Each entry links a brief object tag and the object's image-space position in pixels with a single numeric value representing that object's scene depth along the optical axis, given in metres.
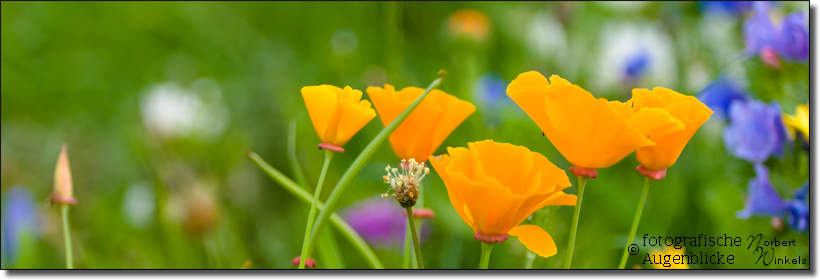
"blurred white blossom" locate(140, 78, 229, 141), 1.73
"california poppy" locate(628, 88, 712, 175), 1.06
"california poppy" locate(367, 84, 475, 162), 1.10
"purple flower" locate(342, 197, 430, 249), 1.54
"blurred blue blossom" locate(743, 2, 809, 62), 1.26
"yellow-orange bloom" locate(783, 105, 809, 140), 1.20
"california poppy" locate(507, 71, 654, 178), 1.06
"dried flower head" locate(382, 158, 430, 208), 1.06
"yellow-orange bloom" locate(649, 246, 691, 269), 1.17
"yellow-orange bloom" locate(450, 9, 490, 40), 2.09
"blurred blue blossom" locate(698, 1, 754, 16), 1.78
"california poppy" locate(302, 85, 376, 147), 1.08
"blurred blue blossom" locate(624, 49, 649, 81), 2.17
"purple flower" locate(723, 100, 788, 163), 1.22
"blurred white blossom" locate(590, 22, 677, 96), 2.18
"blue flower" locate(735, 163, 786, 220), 1.22
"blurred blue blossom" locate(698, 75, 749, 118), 1.45
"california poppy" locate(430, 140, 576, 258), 1.06
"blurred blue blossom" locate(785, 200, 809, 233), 1.22
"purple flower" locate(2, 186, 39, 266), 1.36
